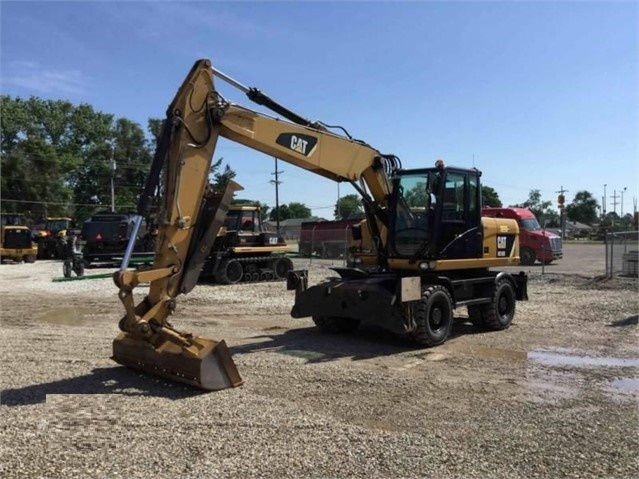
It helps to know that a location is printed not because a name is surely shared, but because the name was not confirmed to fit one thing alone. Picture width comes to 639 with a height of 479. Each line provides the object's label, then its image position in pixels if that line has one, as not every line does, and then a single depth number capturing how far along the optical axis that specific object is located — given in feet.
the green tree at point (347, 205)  380.37
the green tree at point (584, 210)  391.86
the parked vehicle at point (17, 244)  107.45
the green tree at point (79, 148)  195.42
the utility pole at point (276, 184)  187.73
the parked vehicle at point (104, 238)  92.55
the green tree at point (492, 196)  215.59
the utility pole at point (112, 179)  203.03
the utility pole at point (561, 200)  84.01
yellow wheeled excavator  22.34
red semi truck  87.15
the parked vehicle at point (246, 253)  63.67
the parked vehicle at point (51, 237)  115.54
